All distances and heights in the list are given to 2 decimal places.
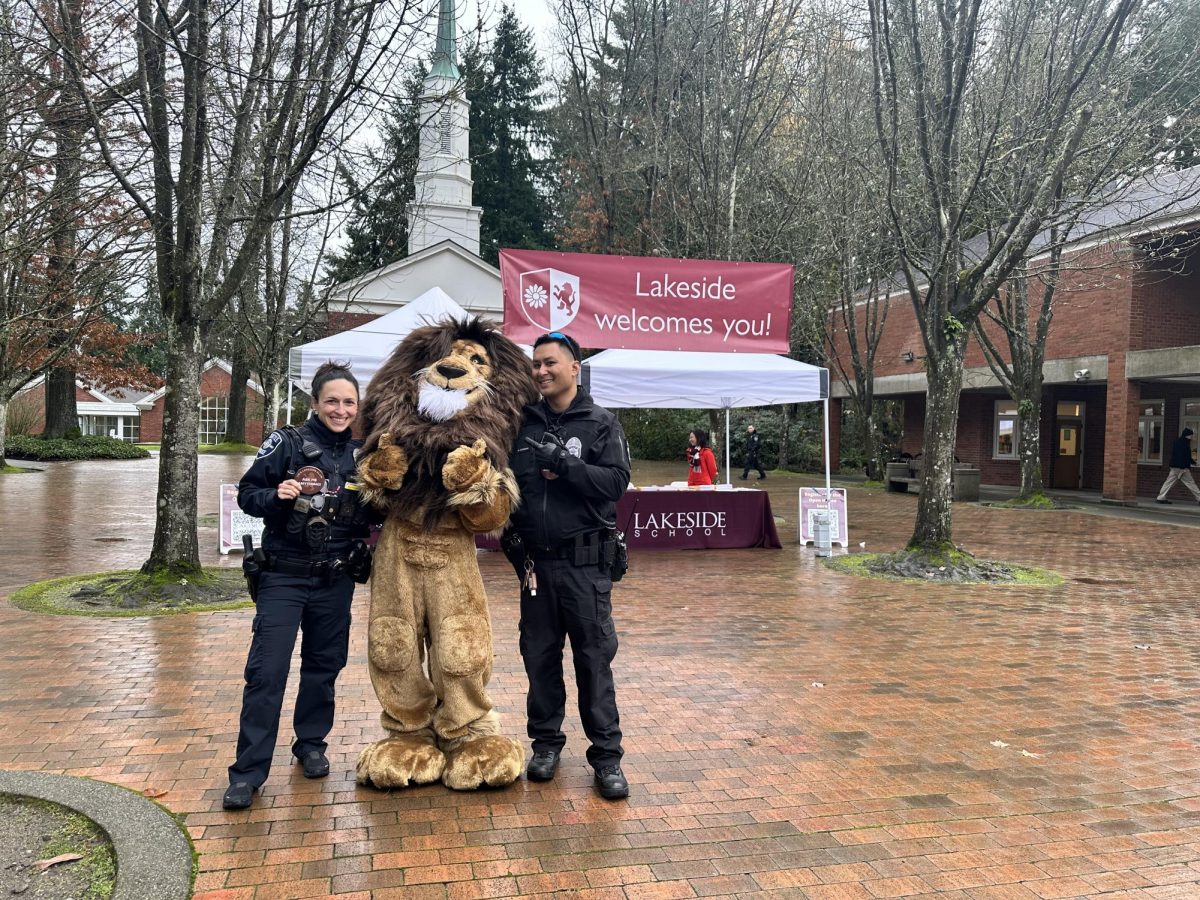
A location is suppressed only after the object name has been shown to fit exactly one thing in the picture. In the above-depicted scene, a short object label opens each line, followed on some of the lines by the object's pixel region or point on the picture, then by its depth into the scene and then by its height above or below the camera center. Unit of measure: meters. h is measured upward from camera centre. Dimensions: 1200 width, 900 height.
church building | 33.09 +6.17
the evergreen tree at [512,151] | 42.50 +13.62
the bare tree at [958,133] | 9.35 +3.44
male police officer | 3.79 -0.54
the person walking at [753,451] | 25.33 -0.50
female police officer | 3.64 -0.61
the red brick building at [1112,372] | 17.42 +1.48
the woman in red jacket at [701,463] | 12.91 -0.44
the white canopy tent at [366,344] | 9.85 +0.97
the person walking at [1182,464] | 18.08 -0.47
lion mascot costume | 3.63 -0.53
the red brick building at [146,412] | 52.19 +0.80
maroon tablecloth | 11.73 -1.17
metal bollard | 11.60 -1.32
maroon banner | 10.11 +1.55
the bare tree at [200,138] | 7.42 +2.56
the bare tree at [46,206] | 7.78 +2.50
